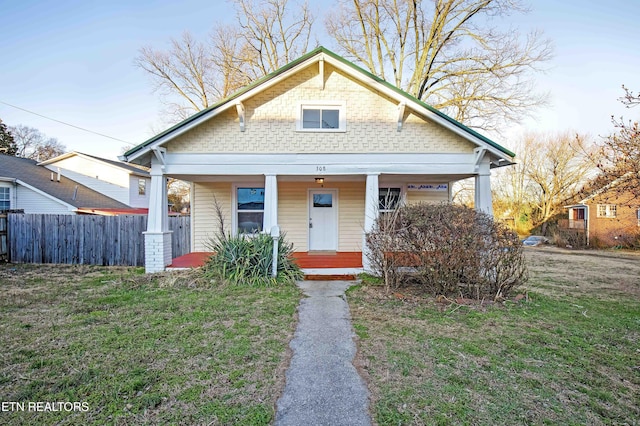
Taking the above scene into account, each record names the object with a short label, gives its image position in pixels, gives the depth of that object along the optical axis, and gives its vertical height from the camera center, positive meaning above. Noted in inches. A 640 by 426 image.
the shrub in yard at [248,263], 294.5 -42.0
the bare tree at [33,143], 1507.1 +364.4
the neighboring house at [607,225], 744.3 -11.3
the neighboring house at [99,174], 908.6 +127.0
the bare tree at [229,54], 803.4 +432.6
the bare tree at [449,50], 631.8 +361.6
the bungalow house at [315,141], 337.4 +85.1
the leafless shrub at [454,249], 231.9 -22.0
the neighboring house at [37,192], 701.9 +62.2
